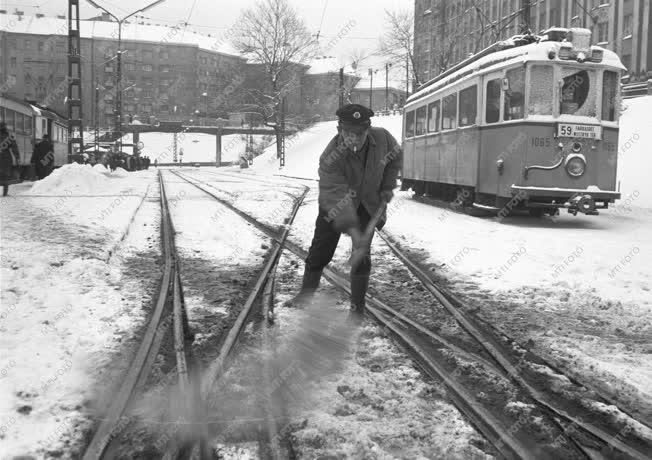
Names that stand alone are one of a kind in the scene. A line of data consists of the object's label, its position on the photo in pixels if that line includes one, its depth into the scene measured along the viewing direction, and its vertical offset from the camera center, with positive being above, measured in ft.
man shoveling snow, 15.16 -0.05
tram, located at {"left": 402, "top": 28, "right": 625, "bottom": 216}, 36.68 +3.68
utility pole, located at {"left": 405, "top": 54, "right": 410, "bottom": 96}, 147.98 +29.29
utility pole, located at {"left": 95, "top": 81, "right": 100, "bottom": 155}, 126.49 +6.79
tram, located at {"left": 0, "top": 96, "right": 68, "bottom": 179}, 69.13 +6.58
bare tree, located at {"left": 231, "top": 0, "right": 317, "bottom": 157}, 180.55 +40.00
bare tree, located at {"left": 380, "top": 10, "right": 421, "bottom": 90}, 148.36 +34.56
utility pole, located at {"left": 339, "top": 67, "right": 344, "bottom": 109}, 108.24 +16.08
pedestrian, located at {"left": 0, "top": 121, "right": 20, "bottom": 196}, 48.57 +1.77
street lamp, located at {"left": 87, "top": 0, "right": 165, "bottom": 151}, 82.73 +19.81
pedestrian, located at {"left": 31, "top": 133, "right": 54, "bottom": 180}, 71.87 +2.30
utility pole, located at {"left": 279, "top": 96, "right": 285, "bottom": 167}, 150.28 +6.23
